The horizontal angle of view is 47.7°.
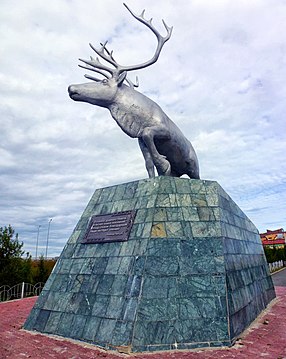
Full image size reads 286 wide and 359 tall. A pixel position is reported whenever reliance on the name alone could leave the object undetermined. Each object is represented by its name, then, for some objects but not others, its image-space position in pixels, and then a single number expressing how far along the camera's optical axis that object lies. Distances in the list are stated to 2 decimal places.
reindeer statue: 7.69
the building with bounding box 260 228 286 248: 62.06
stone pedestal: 5.09
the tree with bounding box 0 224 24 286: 15.24
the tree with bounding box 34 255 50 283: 17.22
